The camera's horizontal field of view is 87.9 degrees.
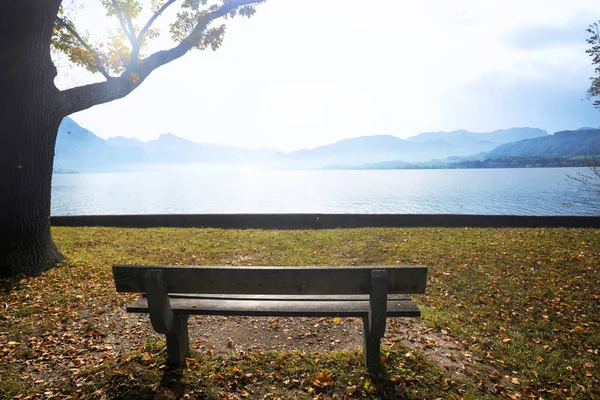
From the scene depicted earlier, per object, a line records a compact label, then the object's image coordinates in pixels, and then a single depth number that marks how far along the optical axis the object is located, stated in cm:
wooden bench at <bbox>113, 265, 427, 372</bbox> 285
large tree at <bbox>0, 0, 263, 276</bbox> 605
